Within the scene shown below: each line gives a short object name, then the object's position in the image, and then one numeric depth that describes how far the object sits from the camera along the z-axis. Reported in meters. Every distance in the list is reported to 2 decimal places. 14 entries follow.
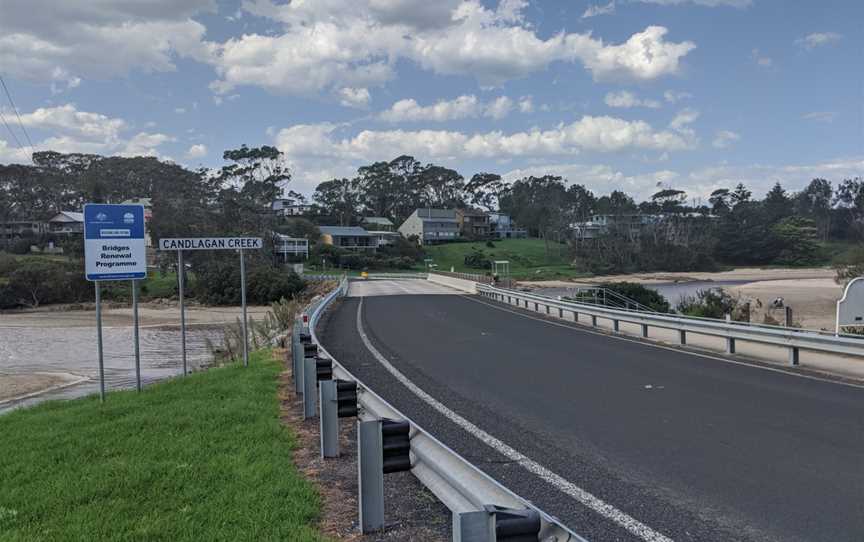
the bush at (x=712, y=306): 27.47
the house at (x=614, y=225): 123.81
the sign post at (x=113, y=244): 9.64
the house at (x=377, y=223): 127.31
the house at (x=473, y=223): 136.38
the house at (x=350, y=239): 107.88
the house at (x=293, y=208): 127.69
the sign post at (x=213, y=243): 11.56
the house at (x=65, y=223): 104.31
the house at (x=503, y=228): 144.88
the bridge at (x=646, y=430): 4.67
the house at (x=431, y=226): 123.75
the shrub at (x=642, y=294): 34.81
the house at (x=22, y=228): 103.88
